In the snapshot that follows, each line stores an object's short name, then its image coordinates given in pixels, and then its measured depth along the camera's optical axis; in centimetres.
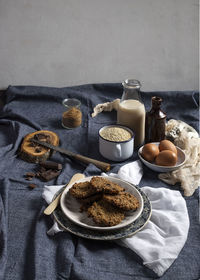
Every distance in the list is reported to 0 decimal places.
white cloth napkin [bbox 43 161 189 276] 97
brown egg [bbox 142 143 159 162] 137
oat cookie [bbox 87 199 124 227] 103
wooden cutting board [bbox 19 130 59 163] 143
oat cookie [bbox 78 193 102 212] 111
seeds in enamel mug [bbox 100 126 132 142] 142
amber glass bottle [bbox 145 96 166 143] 147
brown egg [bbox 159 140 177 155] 138
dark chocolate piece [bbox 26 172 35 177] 134
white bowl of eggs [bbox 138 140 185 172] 133
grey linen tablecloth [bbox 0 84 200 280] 95
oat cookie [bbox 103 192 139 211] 107
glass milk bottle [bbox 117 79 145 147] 150
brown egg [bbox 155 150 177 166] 133
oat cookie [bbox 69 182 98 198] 112
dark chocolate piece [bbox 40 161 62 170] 138
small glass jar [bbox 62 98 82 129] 168
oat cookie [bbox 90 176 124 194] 111
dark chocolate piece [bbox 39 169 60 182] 131
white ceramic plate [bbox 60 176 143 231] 104
